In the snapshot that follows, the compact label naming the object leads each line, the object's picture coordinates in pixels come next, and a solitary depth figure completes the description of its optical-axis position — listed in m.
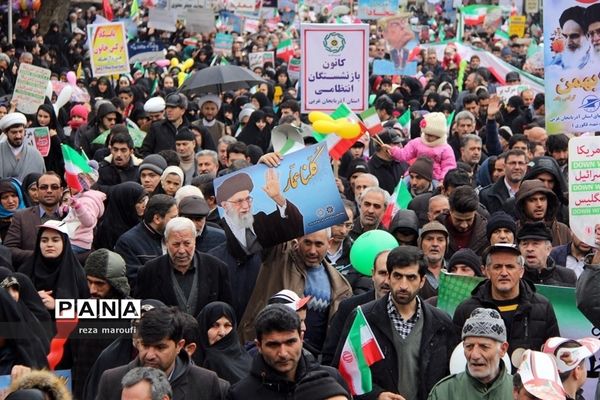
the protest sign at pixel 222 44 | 28.32
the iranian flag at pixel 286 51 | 29.90
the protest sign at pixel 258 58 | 26.36
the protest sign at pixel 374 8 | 30.20
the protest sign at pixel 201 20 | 33.06
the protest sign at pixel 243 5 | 35.38
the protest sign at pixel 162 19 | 30.88
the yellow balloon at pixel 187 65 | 26.28
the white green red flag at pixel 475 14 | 41.50
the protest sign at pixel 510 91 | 21.02
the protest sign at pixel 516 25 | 35.19
